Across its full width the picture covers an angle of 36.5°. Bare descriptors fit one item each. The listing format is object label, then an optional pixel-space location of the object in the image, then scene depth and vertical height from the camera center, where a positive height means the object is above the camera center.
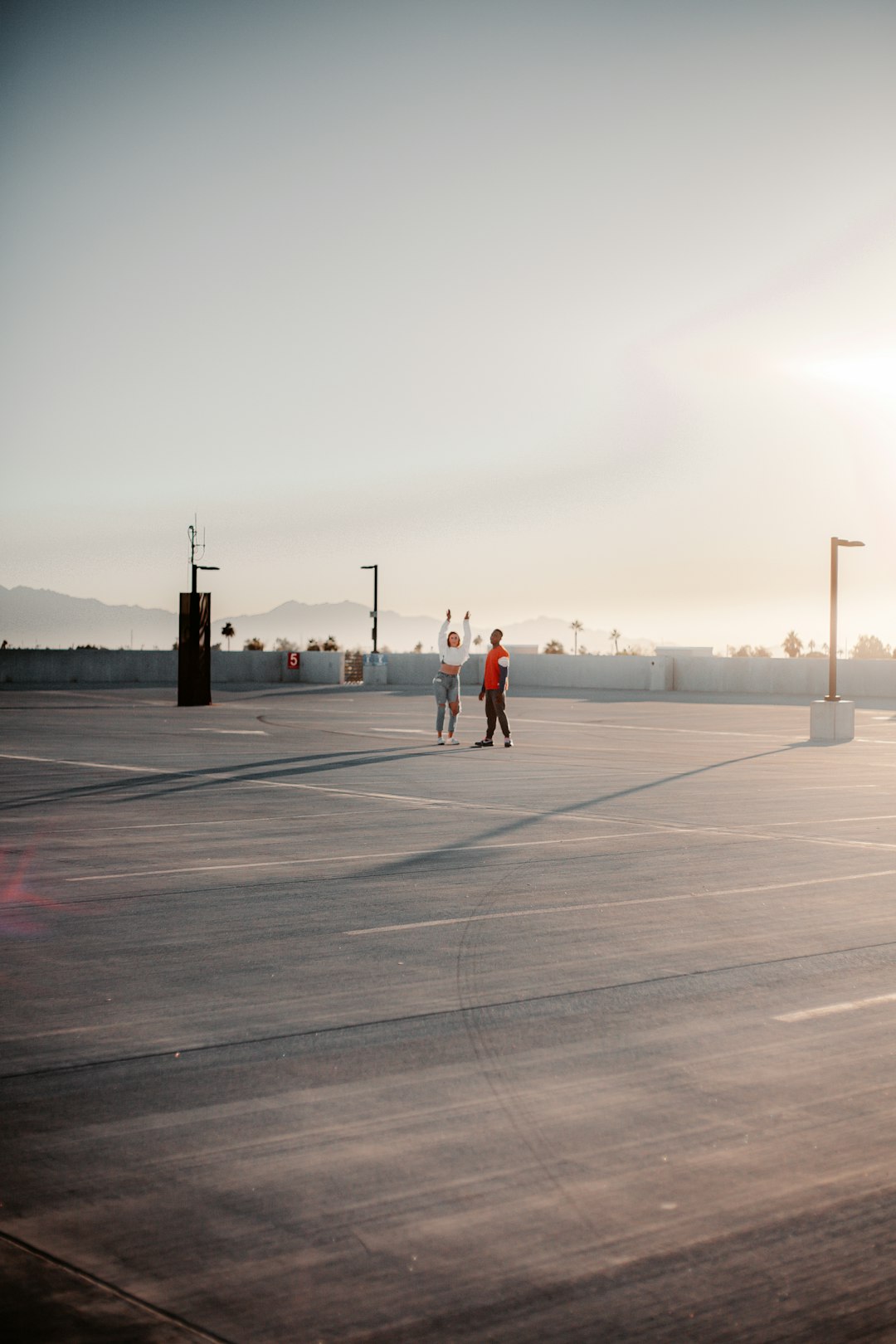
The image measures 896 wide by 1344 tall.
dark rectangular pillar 39.16 +0.63
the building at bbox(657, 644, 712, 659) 83.62 +1.74
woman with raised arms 23.70 +0.08
